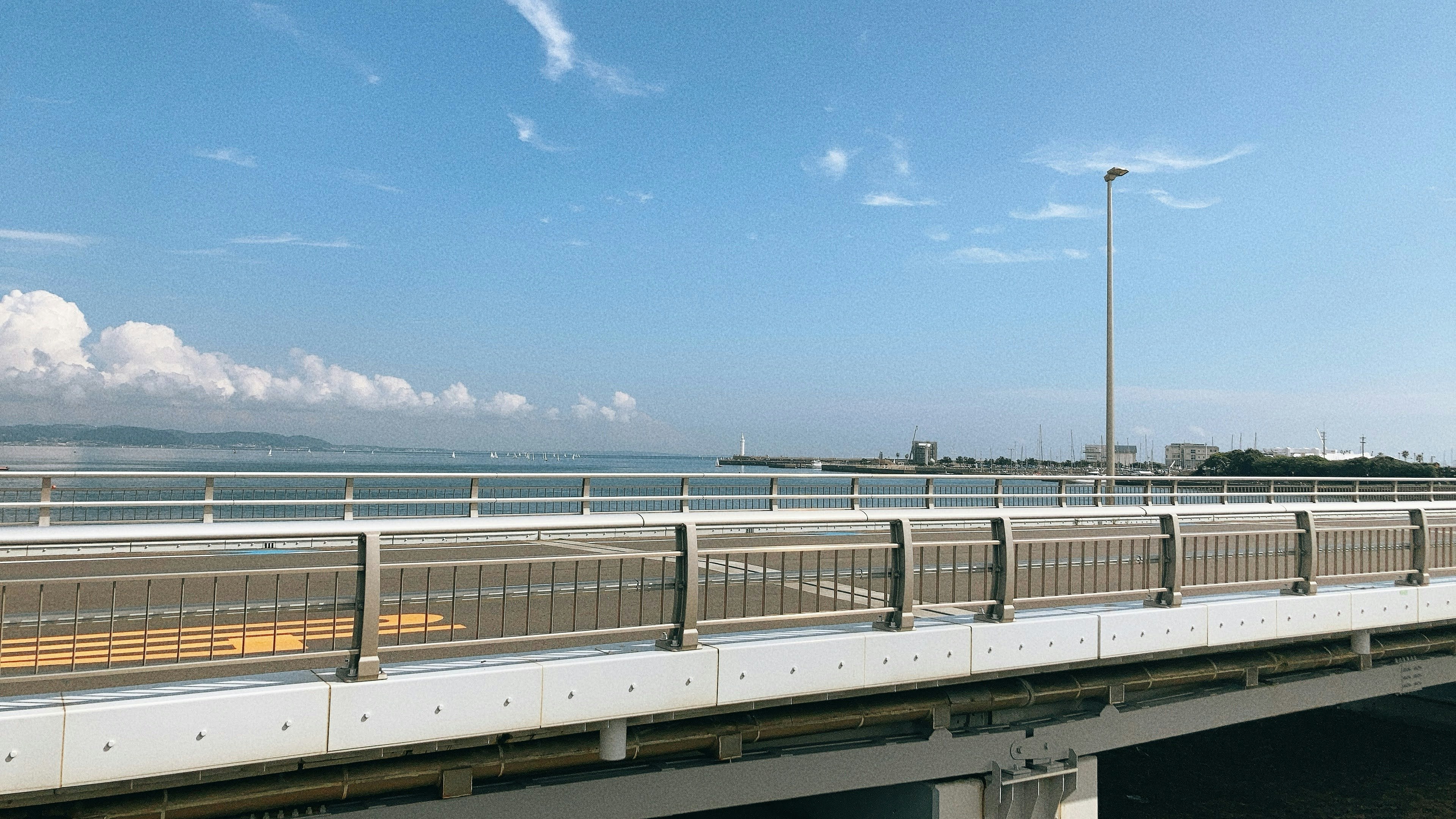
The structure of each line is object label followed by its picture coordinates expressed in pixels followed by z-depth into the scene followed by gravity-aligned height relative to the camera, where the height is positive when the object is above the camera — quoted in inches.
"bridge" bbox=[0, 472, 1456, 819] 225.5 -65.3
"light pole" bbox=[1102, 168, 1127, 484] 1104.2 +20.7
